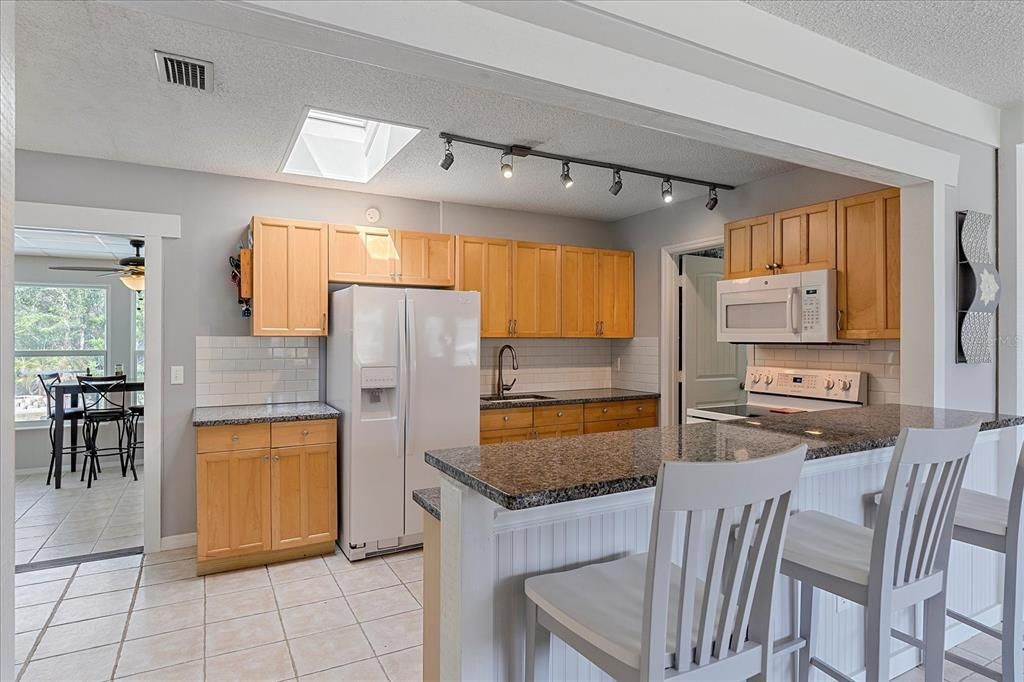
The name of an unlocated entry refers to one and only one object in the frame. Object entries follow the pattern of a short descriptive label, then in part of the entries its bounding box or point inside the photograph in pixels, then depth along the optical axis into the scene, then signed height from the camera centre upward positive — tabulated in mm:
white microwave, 3189 +209
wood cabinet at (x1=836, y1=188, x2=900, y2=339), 2971 +423
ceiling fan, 4992 +670
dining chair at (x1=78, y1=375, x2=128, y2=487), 5277 -659
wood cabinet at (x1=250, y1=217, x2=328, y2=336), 3639 +433
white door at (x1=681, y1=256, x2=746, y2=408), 4691 -31
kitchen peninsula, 1332 -437
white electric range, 3322 -308
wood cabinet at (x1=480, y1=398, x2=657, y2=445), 4164 -596
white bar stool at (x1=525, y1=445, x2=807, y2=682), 1035 -530
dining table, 5184 -598
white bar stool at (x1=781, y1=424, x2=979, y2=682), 1402 -571
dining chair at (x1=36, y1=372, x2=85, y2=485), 5359 -657
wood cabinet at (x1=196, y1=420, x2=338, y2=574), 3268 -906
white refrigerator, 3494 -343
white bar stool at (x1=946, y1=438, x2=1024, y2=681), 1762 -660
